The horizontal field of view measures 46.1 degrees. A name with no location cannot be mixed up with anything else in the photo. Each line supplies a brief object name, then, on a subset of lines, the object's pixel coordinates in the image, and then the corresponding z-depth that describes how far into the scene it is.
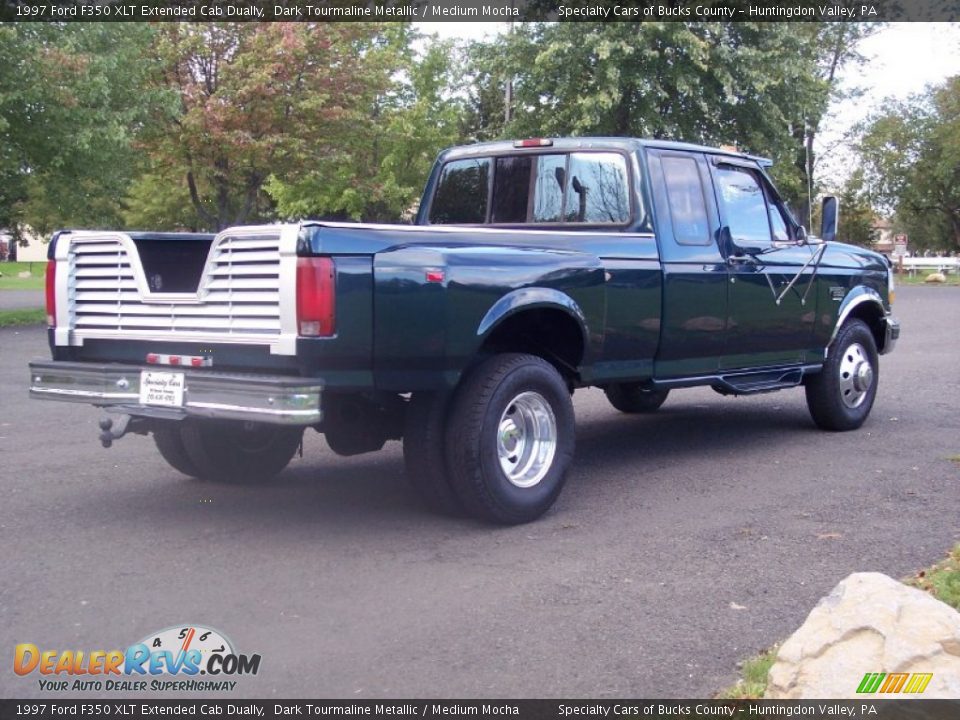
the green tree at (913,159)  54.31
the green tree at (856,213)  60.12
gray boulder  3.22
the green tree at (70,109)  18.84
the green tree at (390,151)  28.12
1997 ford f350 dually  5.27
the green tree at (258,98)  24.56
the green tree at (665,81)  25.66
